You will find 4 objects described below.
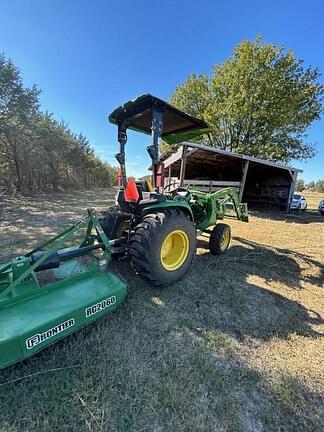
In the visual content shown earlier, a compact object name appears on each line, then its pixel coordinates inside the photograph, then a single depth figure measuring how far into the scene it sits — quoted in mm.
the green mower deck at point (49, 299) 1420
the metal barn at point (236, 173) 9539
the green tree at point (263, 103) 13133
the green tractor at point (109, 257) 1541
